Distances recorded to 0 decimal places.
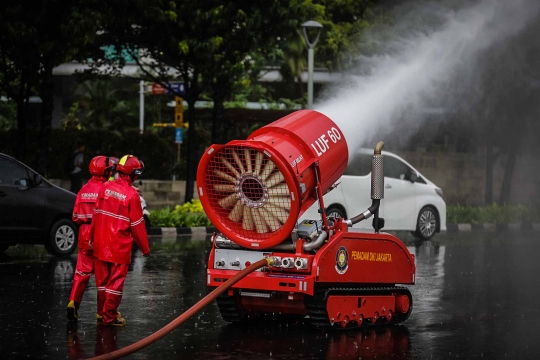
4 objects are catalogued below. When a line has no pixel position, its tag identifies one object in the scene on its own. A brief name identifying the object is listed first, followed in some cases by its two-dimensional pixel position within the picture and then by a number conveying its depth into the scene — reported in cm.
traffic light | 3331
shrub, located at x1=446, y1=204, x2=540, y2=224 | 2977
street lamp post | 2656
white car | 2159
